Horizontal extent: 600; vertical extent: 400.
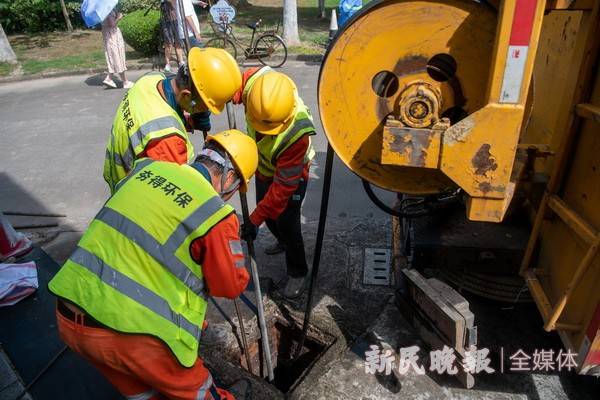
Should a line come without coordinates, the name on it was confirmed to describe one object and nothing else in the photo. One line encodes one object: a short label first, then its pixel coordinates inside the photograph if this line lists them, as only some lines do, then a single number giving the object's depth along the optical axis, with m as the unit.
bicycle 10.59
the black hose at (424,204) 2.52
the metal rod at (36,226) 4.46
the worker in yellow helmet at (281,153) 2.53
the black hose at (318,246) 2.30
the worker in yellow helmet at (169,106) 2.44
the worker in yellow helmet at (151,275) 1.66
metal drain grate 3.24
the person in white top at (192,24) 8.10
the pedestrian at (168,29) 8.82
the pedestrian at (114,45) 8.41
